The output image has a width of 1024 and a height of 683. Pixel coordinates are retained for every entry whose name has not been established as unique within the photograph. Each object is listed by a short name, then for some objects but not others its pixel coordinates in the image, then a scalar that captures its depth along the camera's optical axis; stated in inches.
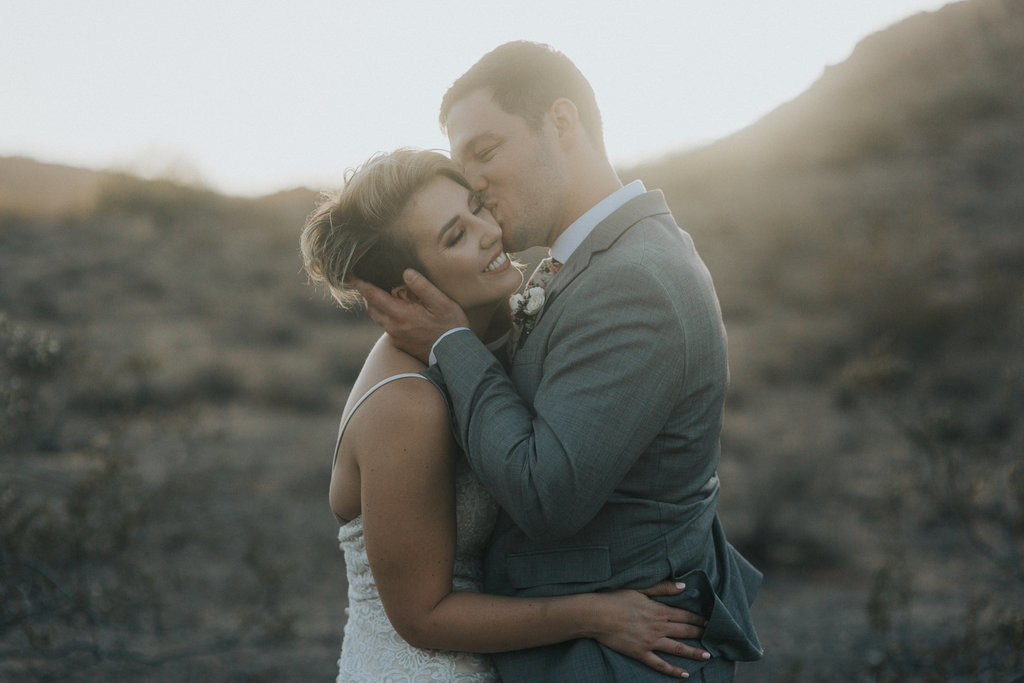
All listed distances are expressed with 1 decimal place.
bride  78.3
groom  69.9
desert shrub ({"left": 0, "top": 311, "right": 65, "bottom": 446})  178.4
